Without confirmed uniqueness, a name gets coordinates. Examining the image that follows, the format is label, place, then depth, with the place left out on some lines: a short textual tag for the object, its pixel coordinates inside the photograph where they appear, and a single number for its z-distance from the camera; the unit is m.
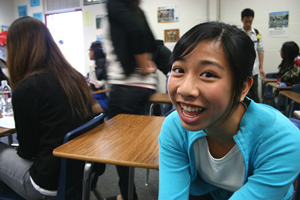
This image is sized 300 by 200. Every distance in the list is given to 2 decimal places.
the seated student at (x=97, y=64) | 3.28
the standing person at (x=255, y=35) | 3.07
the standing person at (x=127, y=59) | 1.19
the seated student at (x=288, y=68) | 3.02
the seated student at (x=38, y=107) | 1.05
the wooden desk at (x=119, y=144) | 0.86
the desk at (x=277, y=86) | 2.85
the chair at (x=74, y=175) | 1.01
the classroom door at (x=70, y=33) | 5.30
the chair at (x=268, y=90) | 3.78
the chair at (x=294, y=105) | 2.50
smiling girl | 0.55
